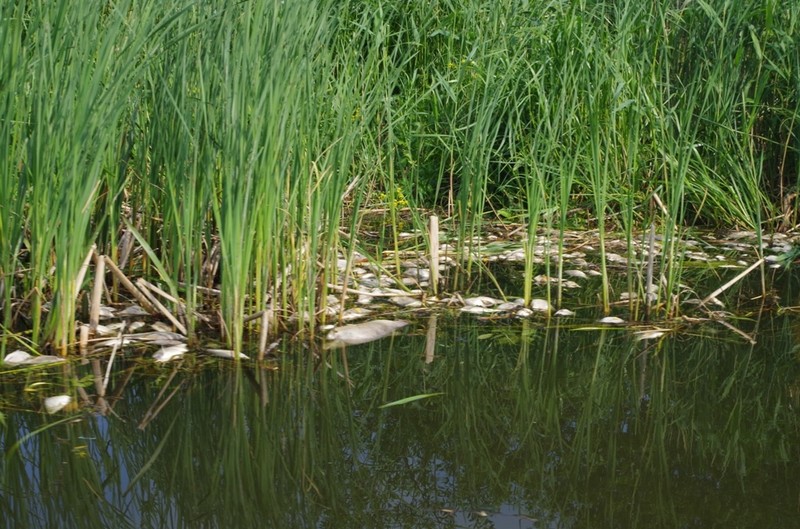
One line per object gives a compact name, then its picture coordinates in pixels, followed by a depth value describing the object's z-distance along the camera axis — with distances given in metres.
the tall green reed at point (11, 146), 3.03
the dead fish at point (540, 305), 4.06
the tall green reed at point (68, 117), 3.04
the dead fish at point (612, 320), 3.91
